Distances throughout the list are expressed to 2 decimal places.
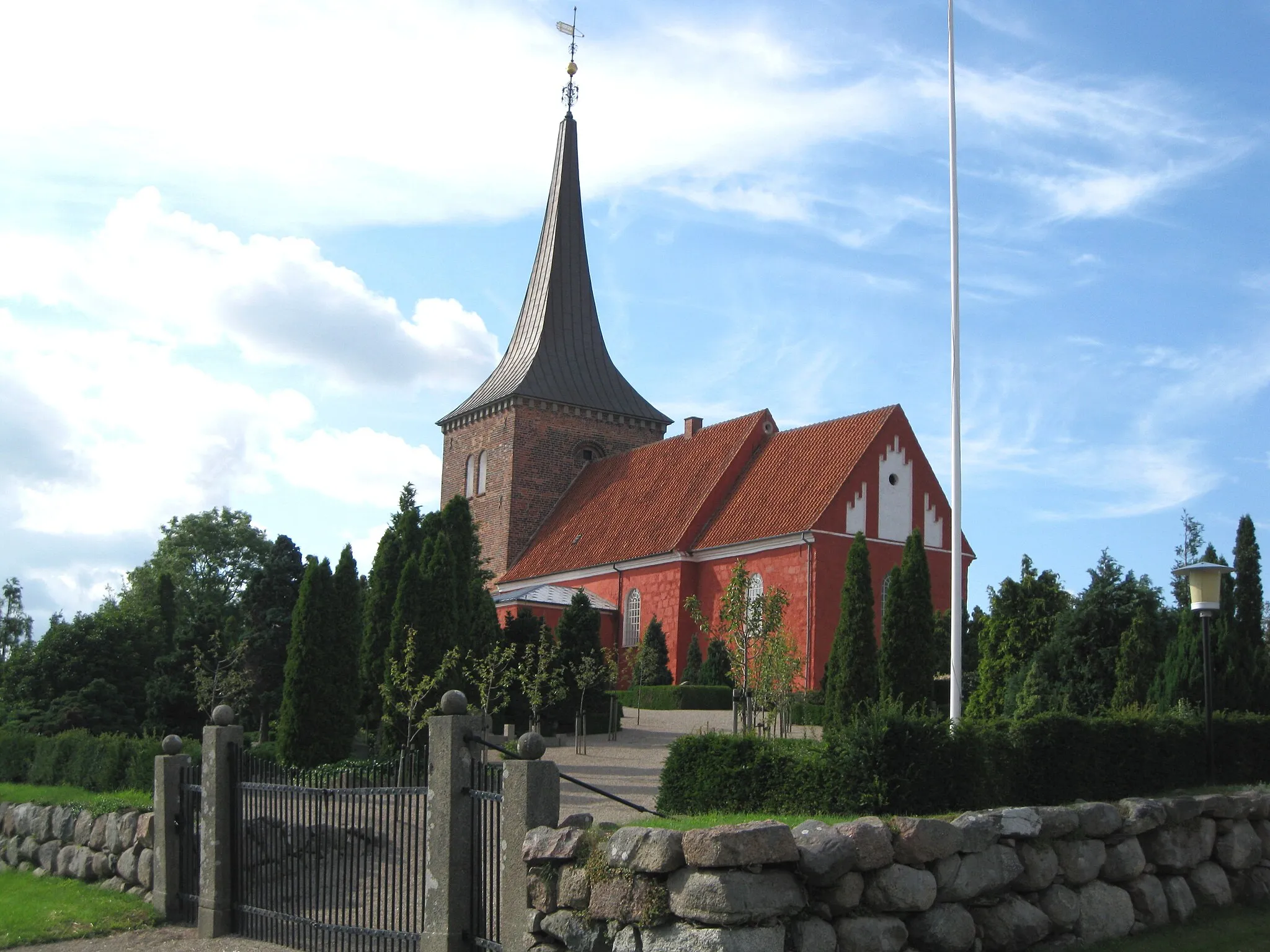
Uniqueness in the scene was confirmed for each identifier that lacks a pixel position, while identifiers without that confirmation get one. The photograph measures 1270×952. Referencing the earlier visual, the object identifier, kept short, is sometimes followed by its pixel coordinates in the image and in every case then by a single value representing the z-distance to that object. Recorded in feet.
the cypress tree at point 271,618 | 70.54
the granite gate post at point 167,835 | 35.01
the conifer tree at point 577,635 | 69.16
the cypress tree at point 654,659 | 99.71
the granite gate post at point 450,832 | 25.38
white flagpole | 50.83
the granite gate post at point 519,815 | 23.81
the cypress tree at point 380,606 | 60.85
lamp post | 39.78
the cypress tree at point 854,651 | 61.77
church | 97.66
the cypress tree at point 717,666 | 91.50
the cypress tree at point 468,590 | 61.05
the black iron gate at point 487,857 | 25.03
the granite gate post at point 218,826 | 32.83
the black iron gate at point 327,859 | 27.66
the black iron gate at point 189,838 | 34.86
